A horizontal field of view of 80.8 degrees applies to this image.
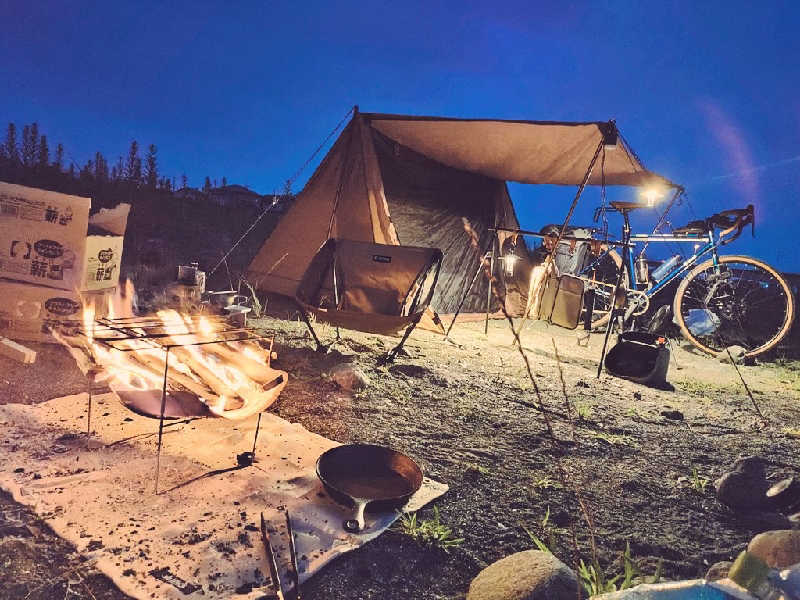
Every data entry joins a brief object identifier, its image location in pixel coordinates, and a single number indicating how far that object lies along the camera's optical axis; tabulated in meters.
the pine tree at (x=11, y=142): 22.82
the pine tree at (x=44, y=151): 23.24
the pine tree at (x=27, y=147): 23.38
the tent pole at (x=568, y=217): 2.79
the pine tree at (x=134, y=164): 24.27
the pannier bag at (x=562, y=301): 5.46
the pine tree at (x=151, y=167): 24.45
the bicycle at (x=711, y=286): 5.14
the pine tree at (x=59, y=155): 23.14
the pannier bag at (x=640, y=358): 4.28
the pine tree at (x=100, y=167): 20.70
